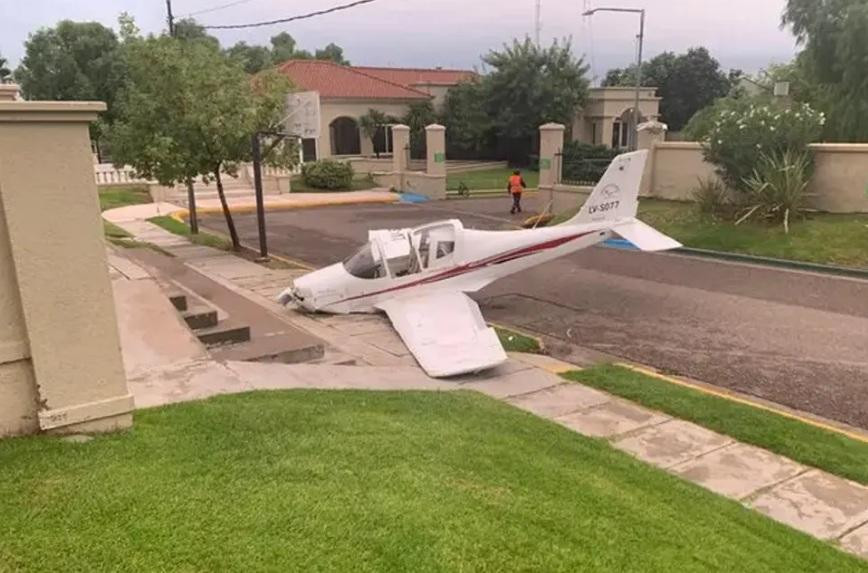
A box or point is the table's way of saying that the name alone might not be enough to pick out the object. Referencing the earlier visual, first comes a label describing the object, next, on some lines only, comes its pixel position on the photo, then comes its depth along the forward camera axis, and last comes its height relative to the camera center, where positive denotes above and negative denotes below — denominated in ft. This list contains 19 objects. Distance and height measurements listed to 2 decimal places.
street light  113.09 +15.24
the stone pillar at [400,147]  120.12 -2.96
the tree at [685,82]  203.00 +12.41
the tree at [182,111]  59.06 +1.90
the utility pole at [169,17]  91.97 +15.41
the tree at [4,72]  176.02 +17.02
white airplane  38.29 -7.56
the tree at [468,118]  154.81 +2.51
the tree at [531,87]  148.97 +8.58
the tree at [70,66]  144.25 +14.55
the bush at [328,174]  123.65 -7.58
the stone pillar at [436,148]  110.93 -3.01
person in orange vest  92.63 -7.90
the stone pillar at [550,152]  84.74 -2.98
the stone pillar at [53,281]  14.48 -3.11
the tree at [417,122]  154.30 +1.66
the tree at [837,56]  80.28 +7.88
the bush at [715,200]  67.41 -7.28
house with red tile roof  148.36 +7.32
